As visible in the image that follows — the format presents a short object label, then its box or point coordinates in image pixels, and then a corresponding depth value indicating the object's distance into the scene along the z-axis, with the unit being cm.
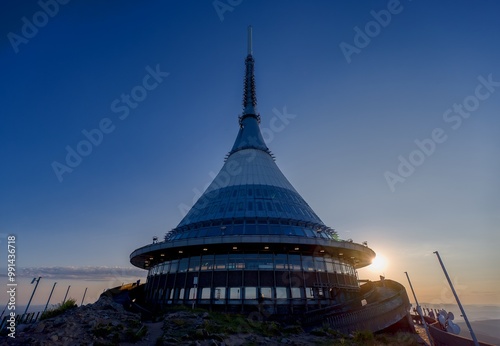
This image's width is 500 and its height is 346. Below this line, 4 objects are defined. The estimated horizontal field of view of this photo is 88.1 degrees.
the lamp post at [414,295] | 2379
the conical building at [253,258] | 2836
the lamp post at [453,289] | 1630
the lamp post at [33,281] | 2960
